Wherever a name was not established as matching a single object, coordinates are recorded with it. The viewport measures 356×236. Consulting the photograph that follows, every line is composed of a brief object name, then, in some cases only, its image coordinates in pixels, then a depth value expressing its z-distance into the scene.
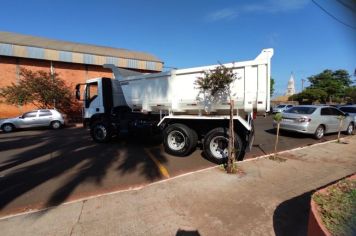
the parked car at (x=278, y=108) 32.40
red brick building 23.59
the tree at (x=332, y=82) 54.29
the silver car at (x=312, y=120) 11.81
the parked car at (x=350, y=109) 16.48
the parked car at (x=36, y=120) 17.02
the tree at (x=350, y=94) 52.90
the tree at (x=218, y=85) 6.66
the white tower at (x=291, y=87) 103.38
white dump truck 7.45
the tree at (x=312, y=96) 51.13
